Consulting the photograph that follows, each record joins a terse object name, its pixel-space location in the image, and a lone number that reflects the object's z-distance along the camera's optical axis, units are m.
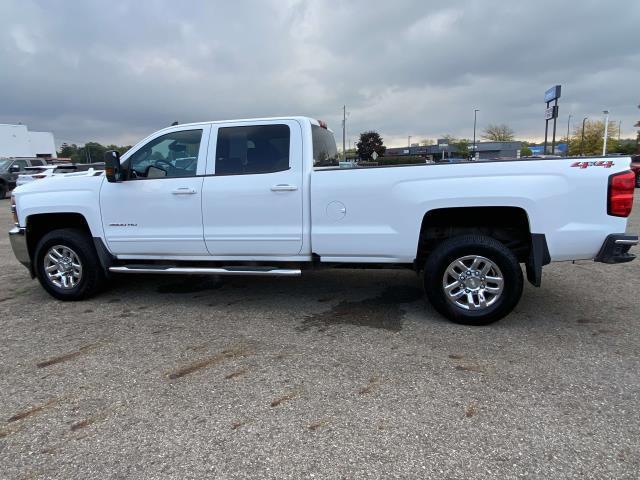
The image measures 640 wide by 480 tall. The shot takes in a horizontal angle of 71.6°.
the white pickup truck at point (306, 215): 3.91
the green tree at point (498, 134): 74.69
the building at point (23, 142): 48.36
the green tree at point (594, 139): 55.53
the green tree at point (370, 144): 63.70
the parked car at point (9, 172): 21.08
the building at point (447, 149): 64.06
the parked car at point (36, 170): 16.55
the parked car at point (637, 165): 20.86
